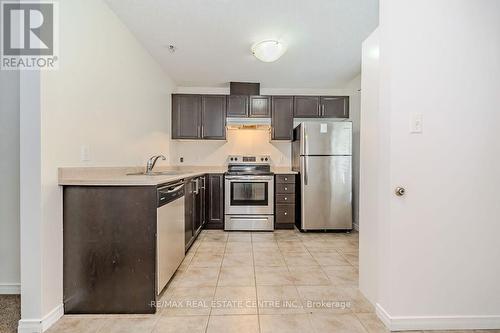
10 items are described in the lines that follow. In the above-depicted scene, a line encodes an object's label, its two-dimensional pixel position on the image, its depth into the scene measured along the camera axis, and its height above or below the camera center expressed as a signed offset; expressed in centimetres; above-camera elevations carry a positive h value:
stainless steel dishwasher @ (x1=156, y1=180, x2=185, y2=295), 186 -56
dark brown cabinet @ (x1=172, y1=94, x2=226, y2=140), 438 +78
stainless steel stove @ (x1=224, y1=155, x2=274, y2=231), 402 -59
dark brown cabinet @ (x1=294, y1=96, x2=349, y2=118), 443 +100
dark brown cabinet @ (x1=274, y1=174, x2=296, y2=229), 410 -57
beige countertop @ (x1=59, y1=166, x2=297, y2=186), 172 -11
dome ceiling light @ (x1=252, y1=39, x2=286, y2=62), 278 +126
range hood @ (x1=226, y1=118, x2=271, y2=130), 438 +70
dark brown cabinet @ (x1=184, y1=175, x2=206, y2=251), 288 -57
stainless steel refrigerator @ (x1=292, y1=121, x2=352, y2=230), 388 -18
